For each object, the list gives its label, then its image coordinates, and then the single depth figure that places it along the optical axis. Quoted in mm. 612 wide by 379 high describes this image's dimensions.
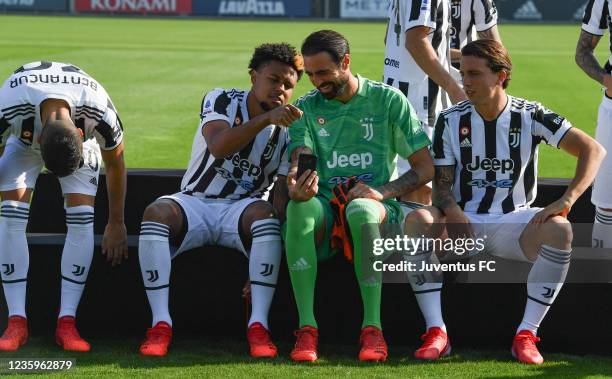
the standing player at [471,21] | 14211
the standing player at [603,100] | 12219
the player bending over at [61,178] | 10930
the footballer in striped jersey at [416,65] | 13562
